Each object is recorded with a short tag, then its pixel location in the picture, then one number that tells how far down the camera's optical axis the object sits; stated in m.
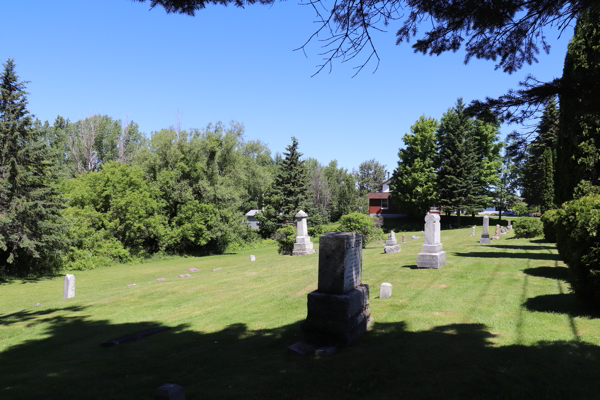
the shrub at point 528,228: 25.88
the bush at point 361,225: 24.73
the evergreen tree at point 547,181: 26.70
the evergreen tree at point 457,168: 45.88
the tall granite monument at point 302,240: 24.83
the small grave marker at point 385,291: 9.70
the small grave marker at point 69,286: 14.88
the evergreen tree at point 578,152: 15.03
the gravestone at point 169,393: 4.02
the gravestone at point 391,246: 20.84
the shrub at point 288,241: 26.03
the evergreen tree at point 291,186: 44.19
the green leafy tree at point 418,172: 48.28
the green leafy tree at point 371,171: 101.29
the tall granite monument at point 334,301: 6.28
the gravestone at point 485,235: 23.83
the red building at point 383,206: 64.69
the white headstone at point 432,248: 13.74
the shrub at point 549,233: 20.66
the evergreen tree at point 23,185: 19.97
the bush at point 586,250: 7.07
